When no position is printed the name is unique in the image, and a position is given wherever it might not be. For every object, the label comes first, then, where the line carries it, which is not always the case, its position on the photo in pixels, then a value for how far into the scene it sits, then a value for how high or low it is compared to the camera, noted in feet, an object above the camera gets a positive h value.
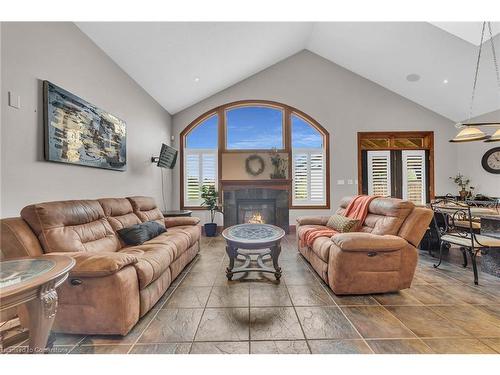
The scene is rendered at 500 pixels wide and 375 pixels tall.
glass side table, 3.78 -1.72
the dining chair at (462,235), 9.20 -2.26
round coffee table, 8.82 -2.16
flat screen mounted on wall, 15.19 +1.83
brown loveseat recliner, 7.77 -2.37
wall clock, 17.25 +1.78
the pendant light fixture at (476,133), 10.31 +2.36
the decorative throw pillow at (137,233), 9.06 -1.90
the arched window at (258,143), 19.84 +3.57
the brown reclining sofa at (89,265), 5.54 -2.14
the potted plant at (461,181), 18.75 +0.28
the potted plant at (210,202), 17.84 -1.25
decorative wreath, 19.39 +1.67
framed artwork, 7.47 +2.05
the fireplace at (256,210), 19.22 -2.02
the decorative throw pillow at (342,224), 10.27 -1.78
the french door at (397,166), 19.97 +1.66
